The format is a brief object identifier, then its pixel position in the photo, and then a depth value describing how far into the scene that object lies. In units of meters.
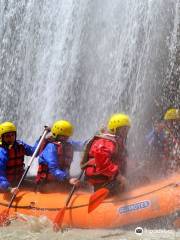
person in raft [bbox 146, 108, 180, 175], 20.97
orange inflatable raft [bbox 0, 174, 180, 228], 14.98
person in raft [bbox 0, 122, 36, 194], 18.67
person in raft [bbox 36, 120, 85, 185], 18.14
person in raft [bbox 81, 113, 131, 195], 15.70
